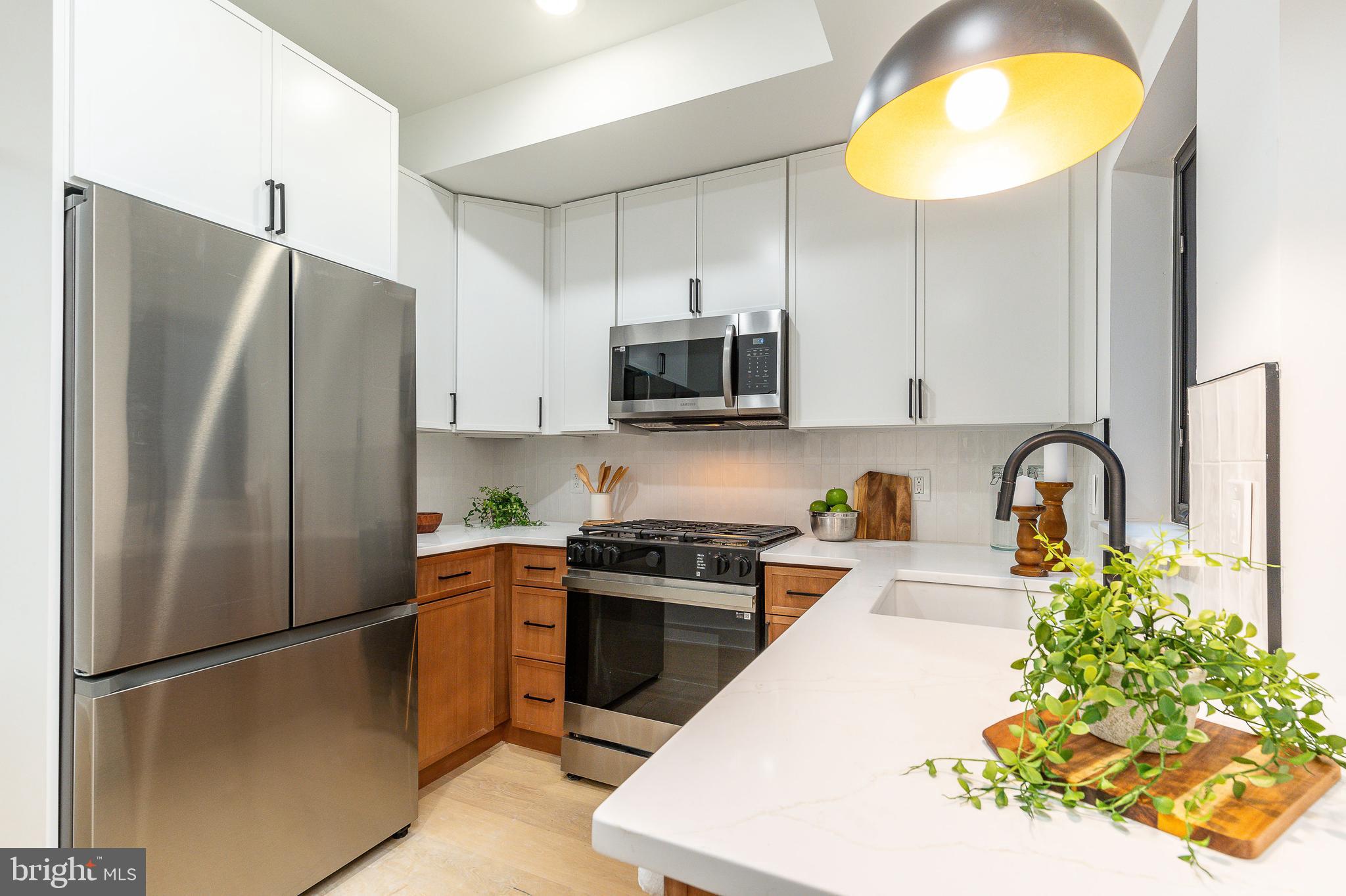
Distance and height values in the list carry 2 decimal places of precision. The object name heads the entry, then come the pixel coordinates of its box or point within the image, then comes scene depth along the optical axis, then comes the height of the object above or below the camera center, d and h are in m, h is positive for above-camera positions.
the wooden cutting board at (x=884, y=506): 2.62 -0.23
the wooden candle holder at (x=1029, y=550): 1.84 -0.29
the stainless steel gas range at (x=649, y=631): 2.26 -0.67
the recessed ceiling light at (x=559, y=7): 2.06 +1.43
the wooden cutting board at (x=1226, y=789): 0.50 -0.30
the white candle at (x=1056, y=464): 1.88 -0.04
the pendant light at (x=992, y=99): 0.68 +0.45
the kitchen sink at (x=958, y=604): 1.79 -0.44
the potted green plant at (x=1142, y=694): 0.54 -0.21
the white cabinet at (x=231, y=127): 1.41 +0.82
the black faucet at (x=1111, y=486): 1.25 -0.07
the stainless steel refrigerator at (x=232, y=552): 1.34 -0.26
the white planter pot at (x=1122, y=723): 0.62 -0.27
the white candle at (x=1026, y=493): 1.95 -0.13
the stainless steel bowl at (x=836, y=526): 2.50 -0.29
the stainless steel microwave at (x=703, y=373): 2.49 +0.31
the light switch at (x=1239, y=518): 0.87 -0.09
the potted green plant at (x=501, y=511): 3.12 -0.30
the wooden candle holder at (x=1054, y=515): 1.89 -0.20
